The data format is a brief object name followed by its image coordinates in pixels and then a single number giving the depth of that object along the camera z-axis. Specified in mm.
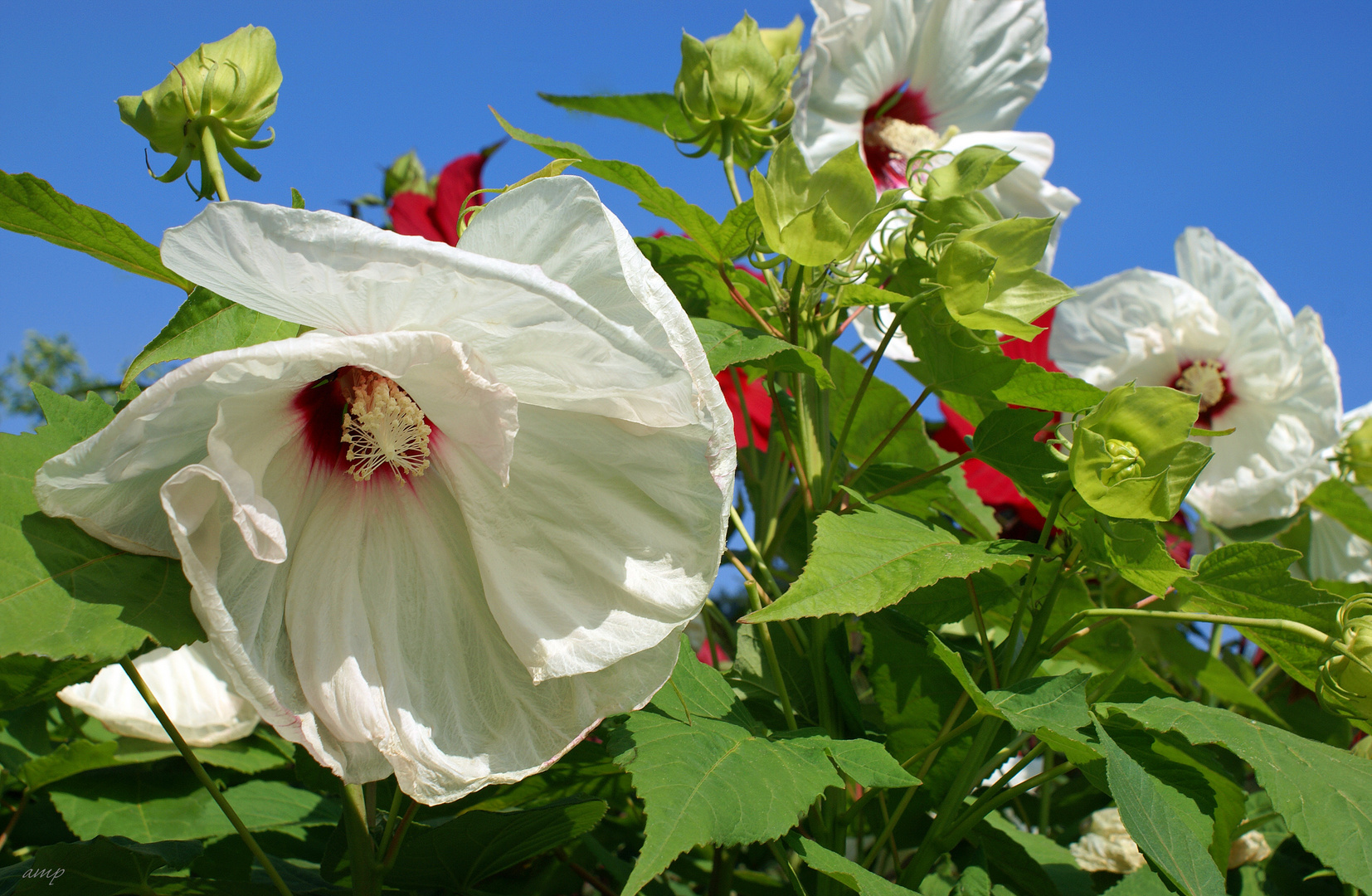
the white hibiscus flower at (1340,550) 1591
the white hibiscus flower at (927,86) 1068
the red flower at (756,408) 1403
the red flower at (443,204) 1432
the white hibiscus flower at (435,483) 499
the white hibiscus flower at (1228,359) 1410
